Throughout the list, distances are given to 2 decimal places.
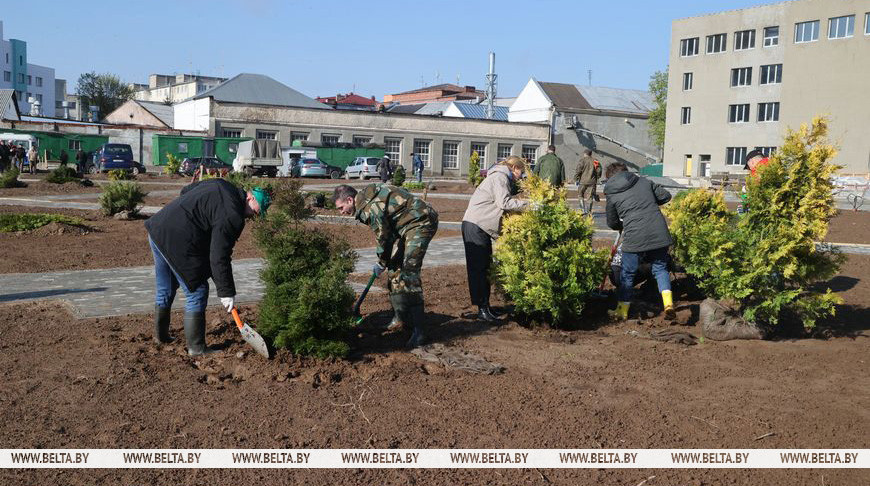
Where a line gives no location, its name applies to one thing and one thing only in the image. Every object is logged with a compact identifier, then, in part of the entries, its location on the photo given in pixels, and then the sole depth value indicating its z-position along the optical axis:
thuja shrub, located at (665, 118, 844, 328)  6.23
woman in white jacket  7.26
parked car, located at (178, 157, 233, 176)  39.05
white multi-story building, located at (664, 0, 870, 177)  47.53
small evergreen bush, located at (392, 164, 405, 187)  31.29
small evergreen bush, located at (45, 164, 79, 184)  27.17
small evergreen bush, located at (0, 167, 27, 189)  24.52
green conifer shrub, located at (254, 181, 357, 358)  5.46
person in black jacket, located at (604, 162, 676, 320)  7.09
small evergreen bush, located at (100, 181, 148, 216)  15.49
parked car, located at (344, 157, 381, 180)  43.66
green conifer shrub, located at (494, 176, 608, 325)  6.66
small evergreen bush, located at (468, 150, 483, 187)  35.52
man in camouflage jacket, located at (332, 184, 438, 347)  6.07
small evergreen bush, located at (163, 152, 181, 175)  39.03
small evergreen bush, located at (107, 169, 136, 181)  29.43
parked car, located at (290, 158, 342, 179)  42.31
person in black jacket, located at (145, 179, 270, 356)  5.42
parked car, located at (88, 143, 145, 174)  38.47
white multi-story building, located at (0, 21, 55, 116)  95.38
